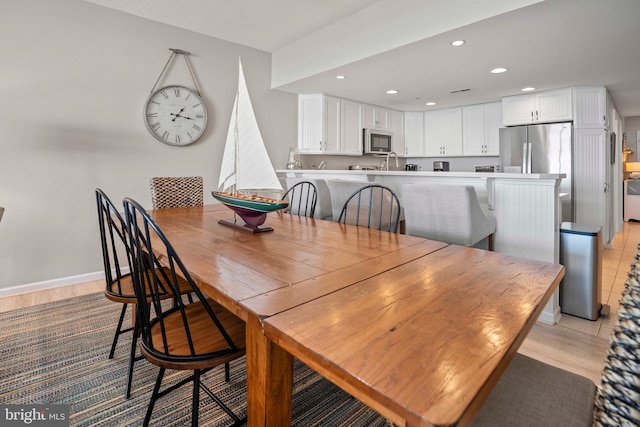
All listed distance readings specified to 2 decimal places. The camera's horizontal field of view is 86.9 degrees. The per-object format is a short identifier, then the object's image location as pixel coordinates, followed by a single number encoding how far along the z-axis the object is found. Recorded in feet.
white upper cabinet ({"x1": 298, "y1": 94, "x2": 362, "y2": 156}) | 15.78
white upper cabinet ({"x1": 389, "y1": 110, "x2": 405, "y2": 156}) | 19.57
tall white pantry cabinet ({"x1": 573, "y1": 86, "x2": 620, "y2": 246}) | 14.01
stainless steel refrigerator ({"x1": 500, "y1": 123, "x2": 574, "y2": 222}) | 14.70
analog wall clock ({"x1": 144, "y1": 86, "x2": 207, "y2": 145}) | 11.48
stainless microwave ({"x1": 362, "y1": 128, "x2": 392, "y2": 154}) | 17.83
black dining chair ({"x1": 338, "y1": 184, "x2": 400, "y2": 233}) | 9.02
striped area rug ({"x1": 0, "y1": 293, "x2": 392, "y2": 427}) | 4.89
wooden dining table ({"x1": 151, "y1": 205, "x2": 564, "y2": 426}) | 1.86
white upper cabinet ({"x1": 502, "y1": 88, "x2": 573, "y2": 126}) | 14.58
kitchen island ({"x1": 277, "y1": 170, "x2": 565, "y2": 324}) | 7.57
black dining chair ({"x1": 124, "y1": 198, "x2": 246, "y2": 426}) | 3.56
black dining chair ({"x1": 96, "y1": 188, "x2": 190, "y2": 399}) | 5.25
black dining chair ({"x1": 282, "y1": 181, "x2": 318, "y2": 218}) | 10.76
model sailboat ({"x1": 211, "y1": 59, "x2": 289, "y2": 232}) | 5.89
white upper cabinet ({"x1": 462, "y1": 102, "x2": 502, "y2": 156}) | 17.35
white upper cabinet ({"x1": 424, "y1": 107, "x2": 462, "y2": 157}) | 18.81
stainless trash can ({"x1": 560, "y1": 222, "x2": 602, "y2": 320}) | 7.62
